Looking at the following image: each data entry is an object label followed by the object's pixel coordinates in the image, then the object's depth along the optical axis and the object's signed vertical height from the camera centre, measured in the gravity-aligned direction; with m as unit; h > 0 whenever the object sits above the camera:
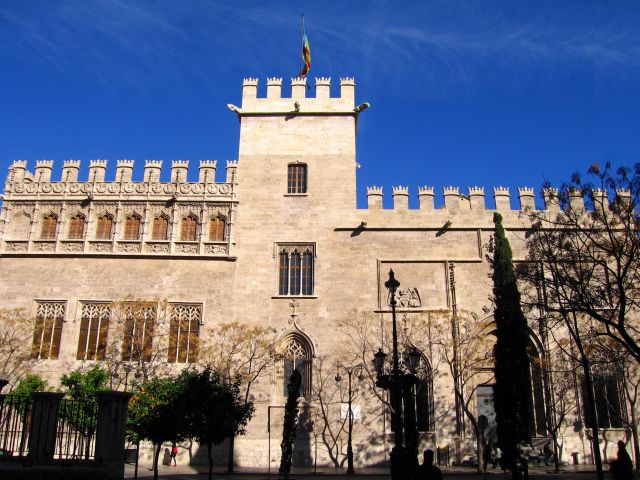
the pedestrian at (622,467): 12.48 -1.09
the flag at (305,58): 31.38 +18.73
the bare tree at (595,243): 16.28 +5.07
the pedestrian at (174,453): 23.72 -1.52
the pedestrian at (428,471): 9.41 -0.88
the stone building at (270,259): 25.05 +6.99
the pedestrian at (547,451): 24.06 -1.46
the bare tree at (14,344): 24.75 +2.94
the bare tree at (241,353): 24.44 +2.57
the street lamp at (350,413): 22.52 +0.08
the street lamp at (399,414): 14.02 +0.03
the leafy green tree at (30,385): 23.31 +1.19
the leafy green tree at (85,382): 23.00 +1.29
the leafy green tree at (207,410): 16.56 +0.14
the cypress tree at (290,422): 18.09 -0.23
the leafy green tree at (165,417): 16.44 -0.06
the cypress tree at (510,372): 19.44 +1.49
